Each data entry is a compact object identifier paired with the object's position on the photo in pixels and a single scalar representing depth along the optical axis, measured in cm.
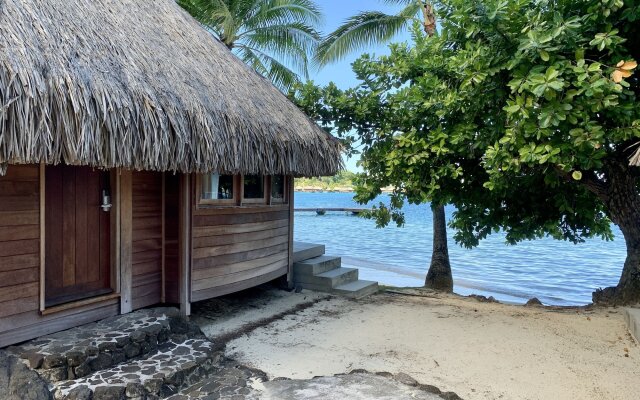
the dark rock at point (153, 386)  332
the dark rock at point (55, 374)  330
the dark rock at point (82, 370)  340
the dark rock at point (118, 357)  367
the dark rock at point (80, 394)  309
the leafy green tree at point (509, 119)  387
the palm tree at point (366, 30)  1014
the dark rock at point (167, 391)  338
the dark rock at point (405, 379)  361
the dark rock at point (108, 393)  316
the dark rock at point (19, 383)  310
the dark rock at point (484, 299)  670
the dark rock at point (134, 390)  324
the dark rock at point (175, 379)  347
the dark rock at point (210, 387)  349
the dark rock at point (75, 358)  342
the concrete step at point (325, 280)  688
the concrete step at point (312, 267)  701
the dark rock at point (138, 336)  389
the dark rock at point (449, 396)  337
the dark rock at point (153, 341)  399
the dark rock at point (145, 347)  389
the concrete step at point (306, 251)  727
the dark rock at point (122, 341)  378
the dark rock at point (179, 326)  439
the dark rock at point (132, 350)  379
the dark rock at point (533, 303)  652
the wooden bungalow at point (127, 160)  329
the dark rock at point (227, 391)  343
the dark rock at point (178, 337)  425
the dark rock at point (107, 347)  366
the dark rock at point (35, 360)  335
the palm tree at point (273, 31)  1078
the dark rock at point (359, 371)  386
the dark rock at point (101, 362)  352
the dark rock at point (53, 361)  335
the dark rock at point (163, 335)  414
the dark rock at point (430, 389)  348
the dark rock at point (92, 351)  354
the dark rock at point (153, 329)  404
